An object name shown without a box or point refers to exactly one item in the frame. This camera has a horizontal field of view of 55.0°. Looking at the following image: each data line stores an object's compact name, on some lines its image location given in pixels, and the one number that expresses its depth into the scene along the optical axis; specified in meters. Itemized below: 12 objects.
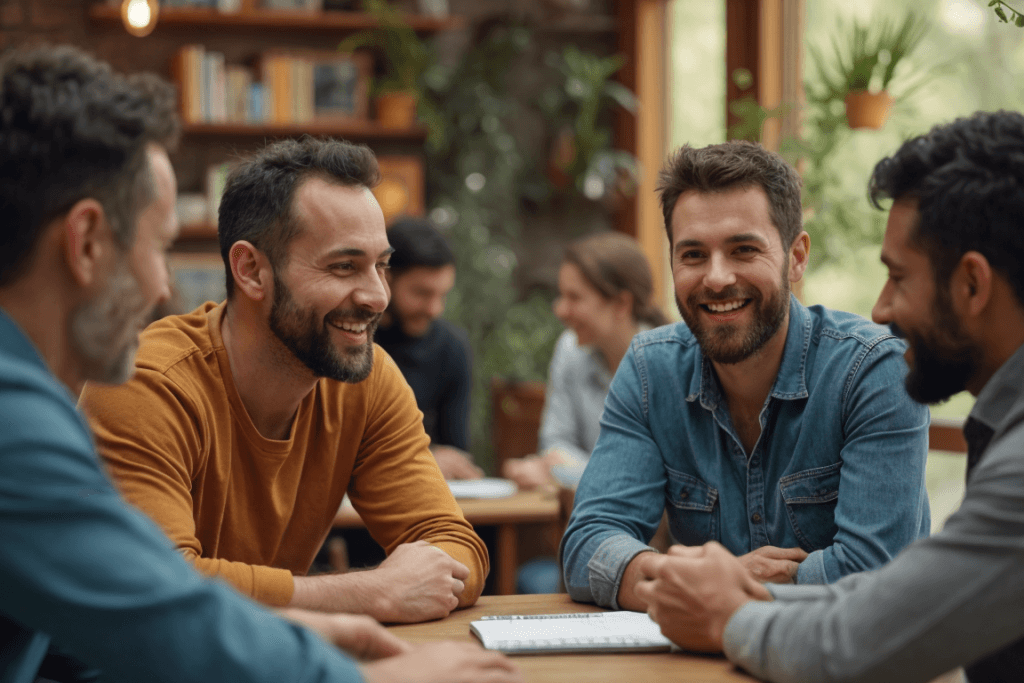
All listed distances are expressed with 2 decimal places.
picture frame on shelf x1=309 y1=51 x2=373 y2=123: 5.34
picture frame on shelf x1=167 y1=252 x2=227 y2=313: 5.21
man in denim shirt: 1.71
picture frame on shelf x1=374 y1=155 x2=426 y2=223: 5.34
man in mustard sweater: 1.71
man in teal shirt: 0.93
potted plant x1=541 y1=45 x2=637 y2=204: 5.14
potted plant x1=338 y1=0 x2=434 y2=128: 5.21
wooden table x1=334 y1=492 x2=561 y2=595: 2.89
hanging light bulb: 4.26
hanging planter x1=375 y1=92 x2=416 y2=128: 5.31
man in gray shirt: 1.06
